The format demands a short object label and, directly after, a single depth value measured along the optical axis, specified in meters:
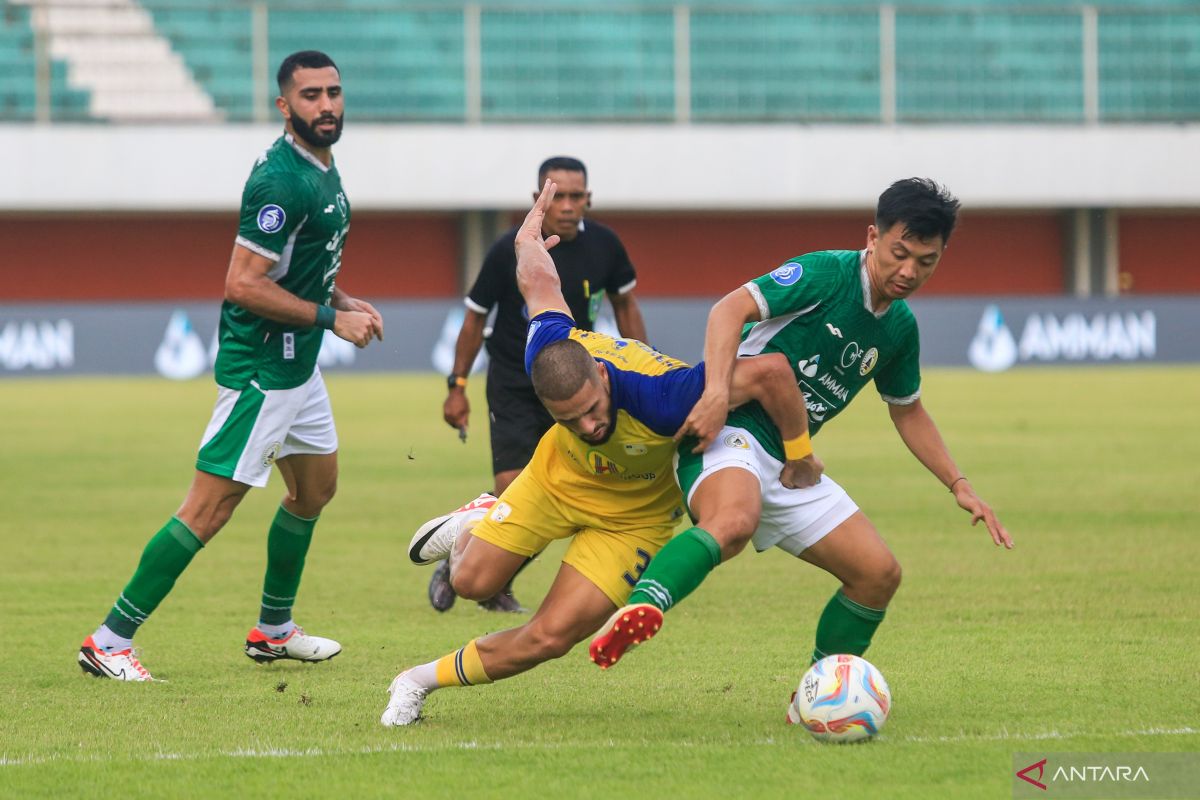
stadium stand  69.87
